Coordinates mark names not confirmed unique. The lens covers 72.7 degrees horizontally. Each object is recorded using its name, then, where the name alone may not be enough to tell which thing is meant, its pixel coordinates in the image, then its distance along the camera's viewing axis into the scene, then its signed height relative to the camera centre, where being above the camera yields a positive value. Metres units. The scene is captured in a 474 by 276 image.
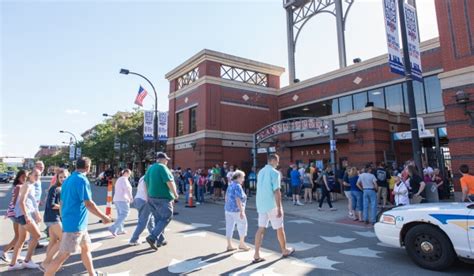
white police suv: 4.93 -0.92
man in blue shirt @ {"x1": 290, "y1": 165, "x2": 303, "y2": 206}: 14.27 -0.21
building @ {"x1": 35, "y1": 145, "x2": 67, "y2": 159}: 140.11 +15.12
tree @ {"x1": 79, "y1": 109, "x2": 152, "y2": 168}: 36.16 +5.14
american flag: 20.52 +5.42
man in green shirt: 6.52 -0.32
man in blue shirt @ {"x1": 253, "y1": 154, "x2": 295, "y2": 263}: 5.74 -0.40
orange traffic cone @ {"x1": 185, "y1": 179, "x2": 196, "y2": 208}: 14.45 -0.87
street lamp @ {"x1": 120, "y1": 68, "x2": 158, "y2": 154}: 18.05 +4.57
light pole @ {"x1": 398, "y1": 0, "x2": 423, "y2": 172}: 8.16 +2.14
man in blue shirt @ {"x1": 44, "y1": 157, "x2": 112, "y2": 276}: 4.15 -0.44
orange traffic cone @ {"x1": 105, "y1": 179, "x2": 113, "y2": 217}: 10.23 -0.56
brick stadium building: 11.35 +4.48
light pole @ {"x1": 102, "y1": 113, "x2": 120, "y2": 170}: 31.52 +6.51
